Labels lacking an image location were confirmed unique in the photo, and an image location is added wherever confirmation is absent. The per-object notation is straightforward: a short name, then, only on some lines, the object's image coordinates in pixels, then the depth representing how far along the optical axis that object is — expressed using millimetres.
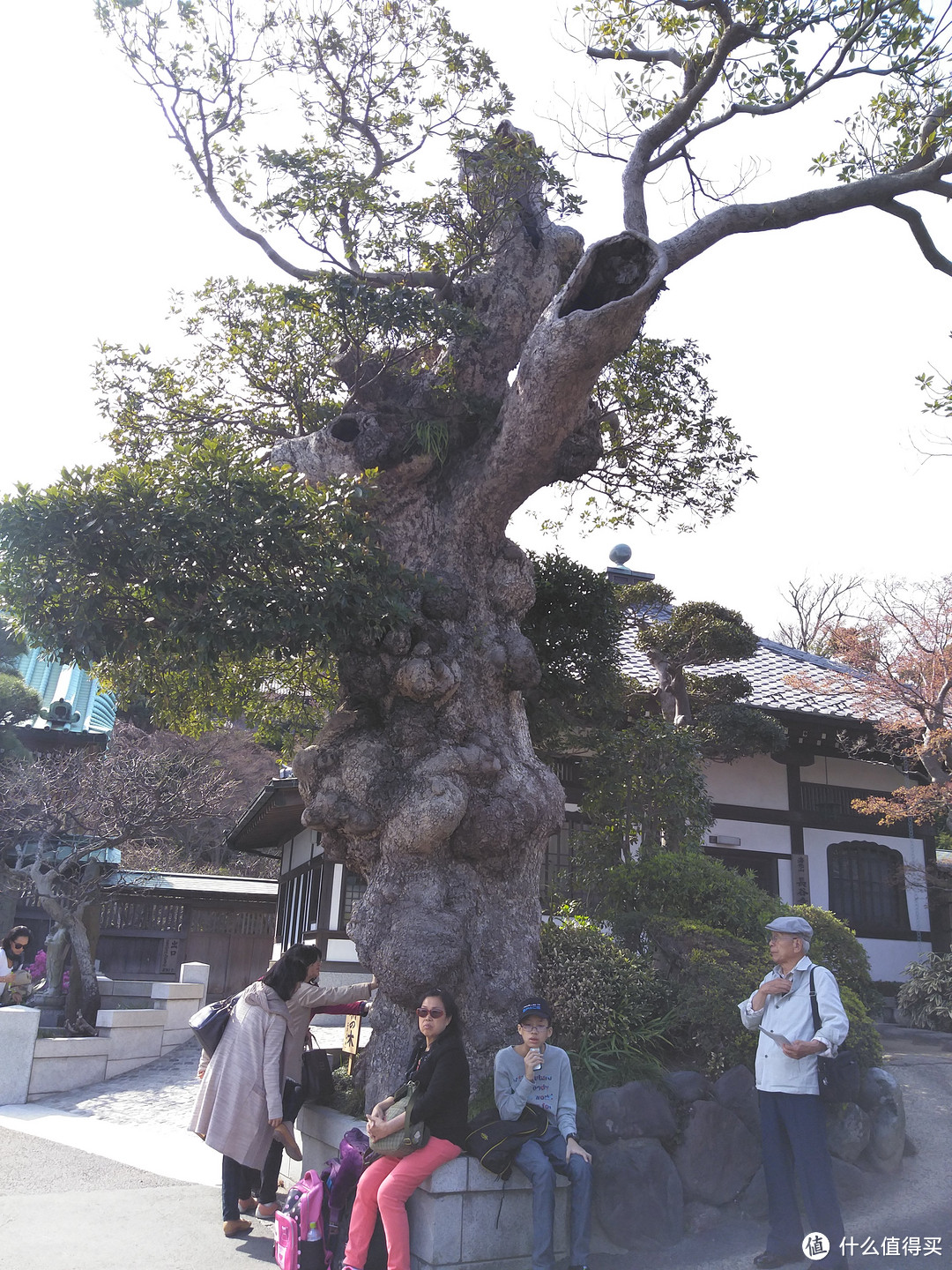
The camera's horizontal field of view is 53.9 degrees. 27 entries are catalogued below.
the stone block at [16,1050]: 9977
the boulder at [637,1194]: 5219
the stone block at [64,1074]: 10336
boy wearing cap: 4648
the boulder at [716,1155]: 5492
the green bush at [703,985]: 6129
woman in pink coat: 5555
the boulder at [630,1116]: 5500
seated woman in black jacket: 4656
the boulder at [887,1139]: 5816
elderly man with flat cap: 4641
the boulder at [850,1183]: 5609
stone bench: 4797
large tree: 6434
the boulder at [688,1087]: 5824
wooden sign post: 6789
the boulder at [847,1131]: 5773
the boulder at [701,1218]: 5348
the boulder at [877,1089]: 6047
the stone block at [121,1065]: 11375
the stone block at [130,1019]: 11586
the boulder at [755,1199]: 5488
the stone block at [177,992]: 12898
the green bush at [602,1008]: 5980
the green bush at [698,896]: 7617
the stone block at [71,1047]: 10461
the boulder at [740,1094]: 5746
